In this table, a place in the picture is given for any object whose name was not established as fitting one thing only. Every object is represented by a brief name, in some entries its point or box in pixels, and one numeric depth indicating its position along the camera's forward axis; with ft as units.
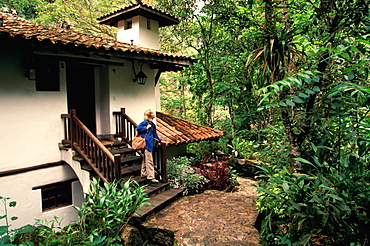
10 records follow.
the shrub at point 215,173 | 25.40
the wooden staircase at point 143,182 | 19.08
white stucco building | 17.52
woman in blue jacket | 20.92
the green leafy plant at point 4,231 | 8.59
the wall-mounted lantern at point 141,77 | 25.42
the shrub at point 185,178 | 23.00
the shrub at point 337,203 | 9.41
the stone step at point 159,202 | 16.99
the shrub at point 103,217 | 13.15
